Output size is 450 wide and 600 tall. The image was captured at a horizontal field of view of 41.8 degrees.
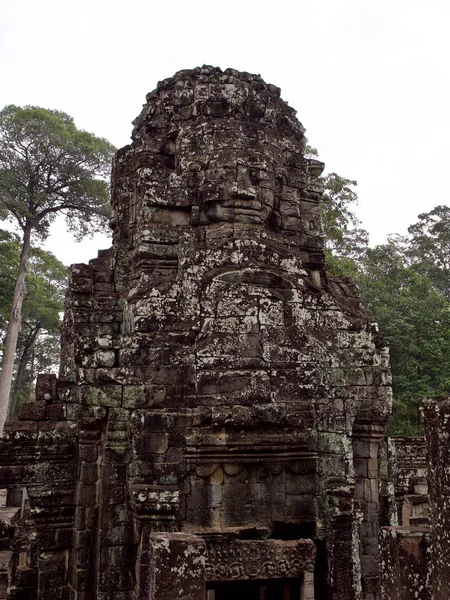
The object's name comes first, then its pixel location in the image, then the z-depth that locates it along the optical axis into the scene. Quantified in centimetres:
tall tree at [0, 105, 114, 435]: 2005
